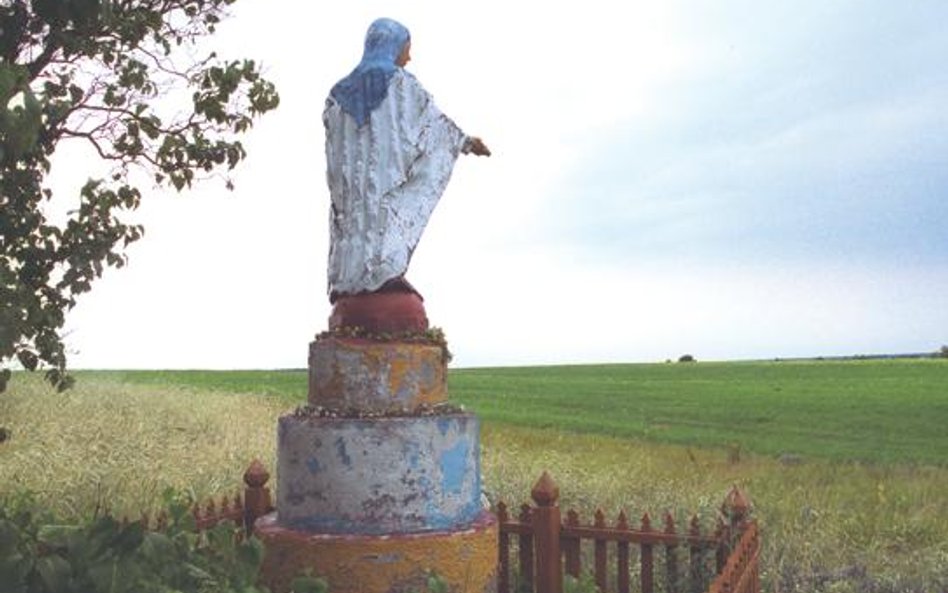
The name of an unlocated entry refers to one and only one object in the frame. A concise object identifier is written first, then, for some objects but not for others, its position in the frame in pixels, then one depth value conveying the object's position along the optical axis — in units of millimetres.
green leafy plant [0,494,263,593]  3424
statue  6477
